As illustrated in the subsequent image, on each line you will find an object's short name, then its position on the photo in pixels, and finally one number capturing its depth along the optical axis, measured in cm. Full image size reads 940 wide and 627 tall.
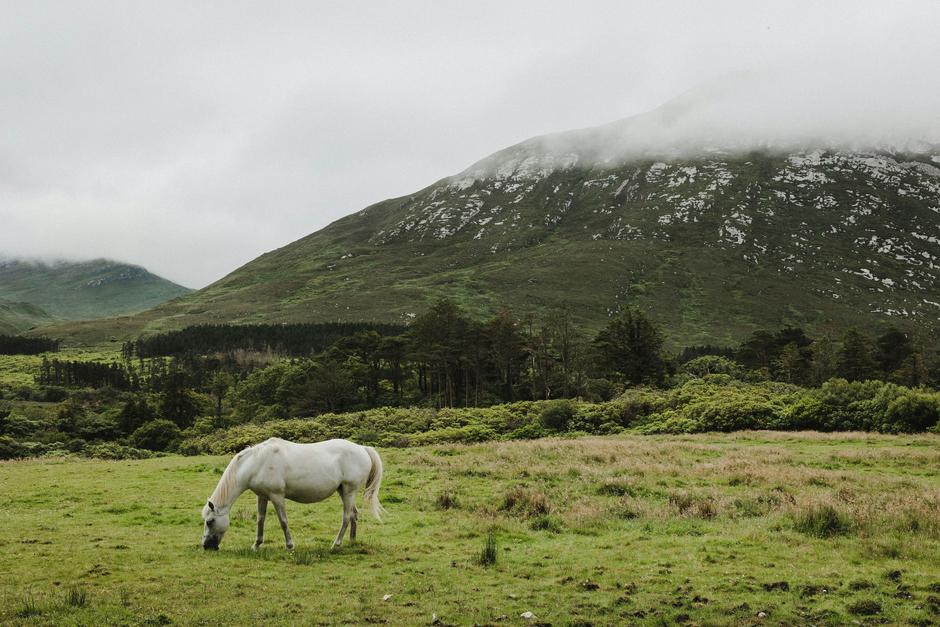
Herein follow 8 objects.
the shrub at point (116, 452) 4520
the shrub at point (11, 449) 4665
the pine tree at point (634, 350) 7550
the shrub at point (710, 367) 8000
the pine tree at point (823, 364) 7619
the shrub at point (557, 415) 4812
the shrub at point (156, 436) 5638
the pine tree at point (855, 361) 7538
